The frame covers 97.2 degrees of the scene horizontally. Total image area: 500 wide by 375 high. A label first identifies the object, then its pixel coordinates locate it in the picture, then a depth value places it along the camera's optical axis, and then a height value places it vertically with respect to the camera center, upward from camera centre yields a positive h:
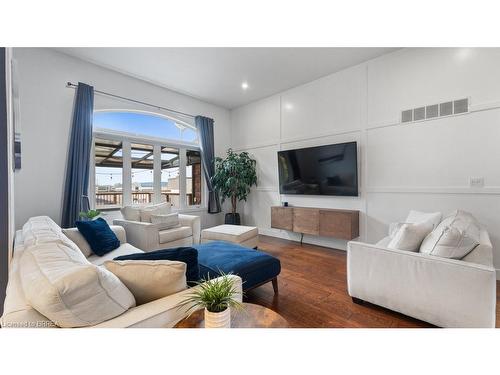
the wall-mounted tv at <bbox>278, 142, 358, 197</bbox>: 3.59 +0.27
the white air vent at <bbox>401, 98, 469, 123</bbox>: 2.75 +0.97
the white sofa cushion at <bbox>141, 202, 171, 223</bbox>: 3.41 -0.38
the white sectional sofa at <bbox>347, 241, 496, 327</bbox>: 1.49 -0.78
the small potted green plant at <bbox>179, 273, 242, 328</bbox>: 0.84 -0.46
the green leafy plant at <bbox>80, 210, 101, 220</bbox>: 2.79 -0.33
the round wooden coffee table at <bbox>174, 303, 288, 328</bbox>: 0.93 -0.59
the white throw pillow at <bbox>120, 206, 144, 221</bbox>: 3.32 -0.39
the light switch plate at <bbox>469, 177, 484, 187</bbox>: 2.63 +0.02
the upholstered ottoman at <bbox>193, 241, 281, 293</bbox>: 1.92 -0.71
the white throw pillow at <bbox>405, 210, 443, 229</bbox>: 2.38 -0.39
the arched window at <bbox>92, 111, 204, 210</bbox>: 3.66 +0.50
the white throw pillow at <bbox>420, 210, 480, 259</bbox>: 1.64 -0.45
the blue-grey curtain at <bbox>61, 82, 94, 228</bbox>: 3.09 +0.42
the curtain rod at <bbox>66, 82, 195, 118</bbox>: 3.18 +1.52
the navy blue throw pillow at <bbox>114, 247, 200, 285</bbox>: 1.18 -0.38
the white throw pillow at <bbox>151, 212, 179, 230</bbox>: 3.24 -0.51
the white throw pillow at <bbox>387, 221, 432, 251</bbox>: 1.86 -0.45
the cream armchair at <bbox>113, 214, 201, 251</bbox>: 2.94 -0.69
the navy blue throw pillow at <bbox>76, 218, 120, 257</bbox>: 2.31 -0.52
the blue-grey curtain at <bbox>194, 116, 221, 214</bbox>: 4.81 +0.76
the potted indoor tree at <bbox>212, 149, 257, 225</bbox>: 4.78 +0.19
